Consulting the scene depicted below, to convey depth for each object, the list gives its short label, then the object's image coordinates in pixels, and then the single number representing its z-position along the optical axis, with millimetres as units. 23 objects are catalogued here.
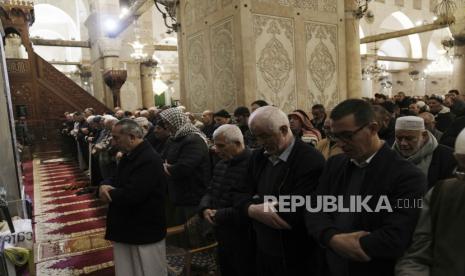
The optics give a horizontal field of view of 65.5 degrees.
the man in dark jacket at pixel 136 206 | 2738
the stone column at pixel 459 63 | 11594
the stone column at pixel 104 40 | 14273
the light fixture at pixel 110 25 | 14289
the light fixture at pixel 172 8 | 6793
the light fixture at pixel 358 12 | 5982
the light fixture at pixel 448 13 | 11098
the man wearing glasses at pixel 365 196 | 1495
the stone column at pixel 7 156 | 4586
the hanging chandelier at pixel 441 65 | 18875
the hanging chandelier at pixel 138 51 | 14070
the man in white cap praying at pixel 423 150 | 2361
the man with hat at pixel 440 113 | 5399
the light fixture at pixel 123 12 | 14012
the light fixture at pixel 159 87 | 25688
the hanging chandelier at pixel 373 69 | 19500
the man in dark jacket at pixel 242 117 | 4941
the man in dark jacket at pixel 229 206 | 2541
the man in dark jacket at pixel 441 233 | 1363
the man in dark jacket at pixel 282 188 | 1975
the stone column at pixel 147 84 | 15594
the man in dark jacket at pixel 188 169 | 3387
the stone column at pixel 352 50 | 6059
